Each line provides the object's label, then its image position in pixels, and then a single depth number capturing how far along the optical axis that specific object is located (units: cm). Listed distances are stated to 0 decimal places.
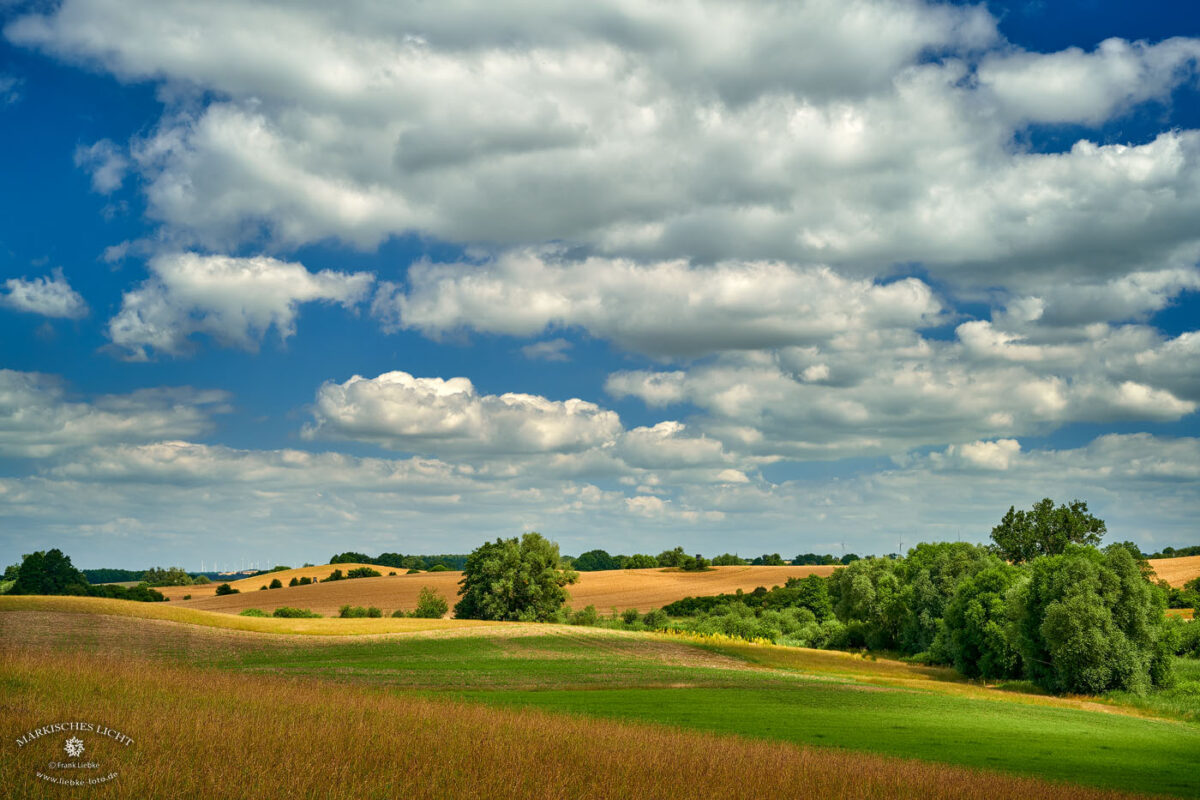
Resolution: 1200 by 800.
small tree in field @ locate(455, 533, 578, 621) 9575
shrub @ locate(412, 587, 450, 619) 10469
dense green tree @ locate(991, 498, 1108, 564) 12212
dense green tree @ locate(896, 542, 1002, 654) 8981
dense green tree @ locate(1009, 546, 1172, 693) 6162
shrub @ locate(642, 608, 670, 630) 10744
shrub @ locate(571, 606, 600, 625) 10256
